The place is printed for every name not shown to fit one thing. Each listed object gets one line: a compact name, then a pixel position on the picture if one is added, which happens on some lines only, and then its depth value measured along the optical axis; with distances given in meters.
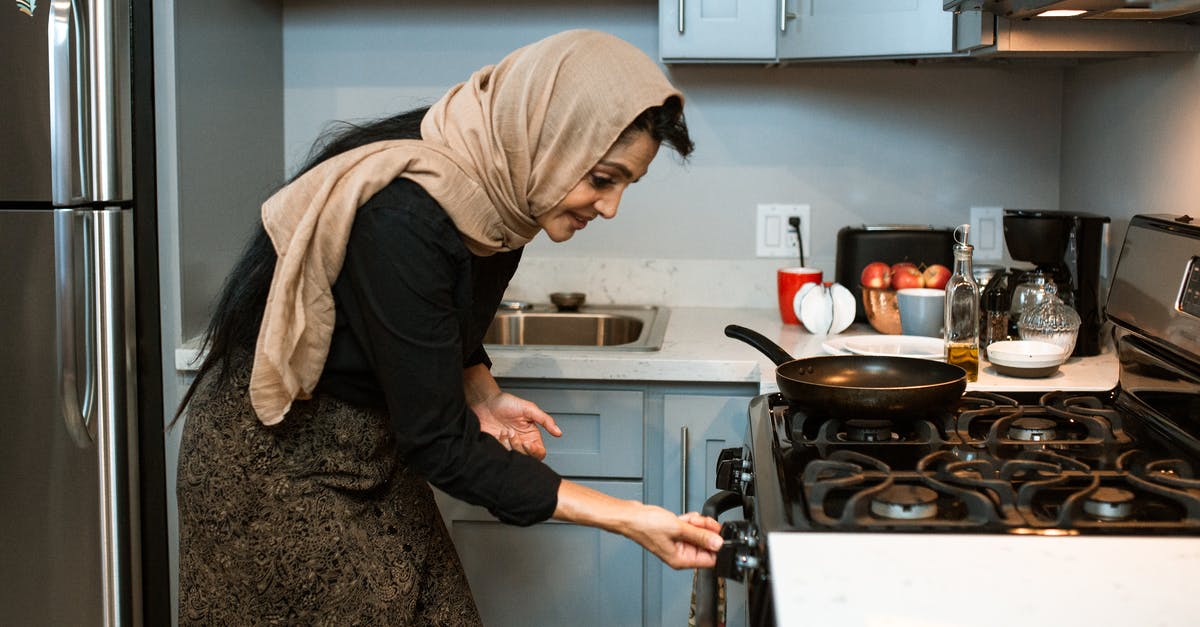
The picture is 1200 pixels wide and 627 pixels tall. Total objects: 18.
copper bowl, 2.20
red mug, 2.33
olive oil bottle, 1.71
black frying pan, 1.29
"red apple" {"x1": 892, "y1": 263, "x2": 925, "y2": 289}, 2.18
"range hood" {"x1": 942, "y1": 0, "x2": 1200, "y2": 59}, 1.79
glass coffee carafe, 1.92
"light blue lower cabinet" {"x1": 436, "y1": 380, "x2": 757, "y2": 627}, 2.02
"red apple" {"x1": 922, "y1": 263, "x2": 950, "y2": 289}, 2.20
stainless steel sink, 2.50
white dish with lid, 1.76
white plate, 1.97
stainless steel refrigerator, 1.92
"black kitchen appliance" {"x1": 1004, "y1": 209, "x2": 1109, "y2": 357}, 1.99
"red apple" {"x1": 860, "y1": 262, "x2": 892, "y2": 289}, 2.20
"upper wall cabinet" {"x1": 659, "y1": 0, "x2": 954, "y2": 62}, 2.05
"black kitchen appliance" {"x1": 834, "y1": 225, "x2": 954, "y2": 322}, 2.31
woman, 1.21
